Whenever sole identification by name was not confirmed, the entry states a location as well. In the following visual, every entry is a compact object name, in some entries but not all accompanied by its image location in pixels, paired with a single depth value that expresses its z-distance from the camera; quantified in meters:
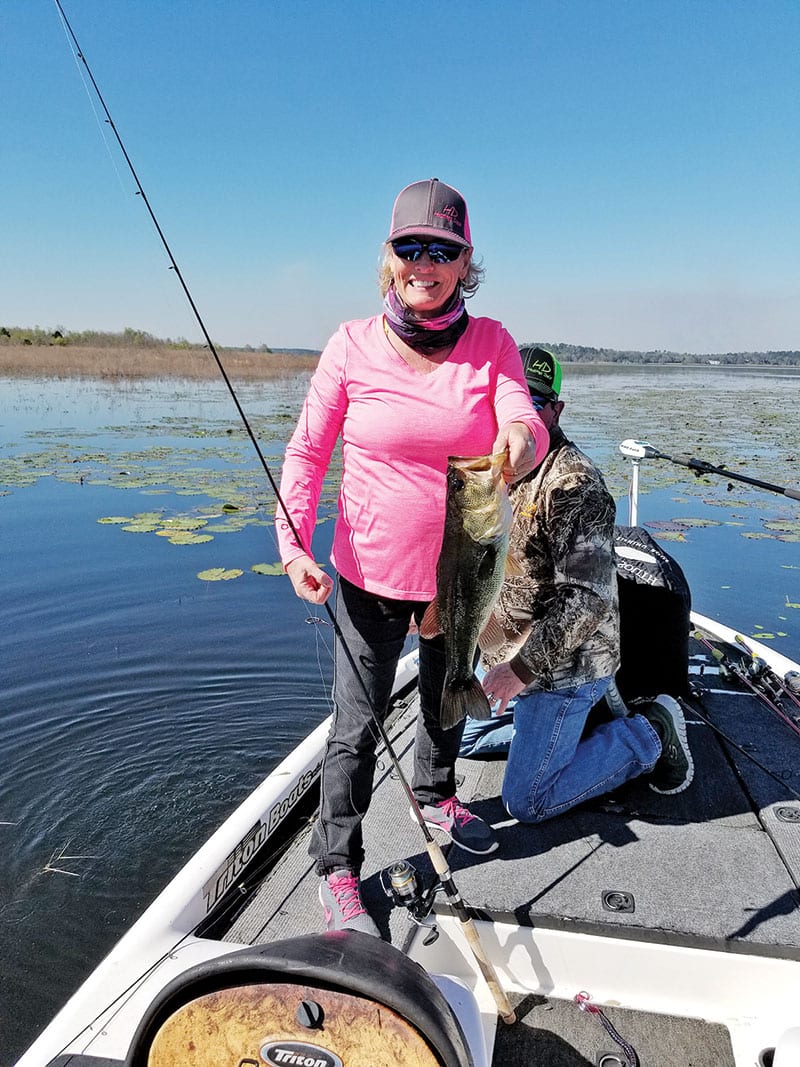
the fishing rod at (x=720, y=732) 3.41
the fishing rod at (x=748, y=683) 4.03
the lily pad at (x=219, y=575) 8.49
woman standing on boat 2.28
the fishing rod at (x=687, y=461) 4.19
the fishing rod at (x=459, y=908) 2.24
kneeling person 2.83
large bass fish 2.06
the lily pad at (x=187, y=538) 9.73
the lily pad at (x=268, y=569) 8.76
